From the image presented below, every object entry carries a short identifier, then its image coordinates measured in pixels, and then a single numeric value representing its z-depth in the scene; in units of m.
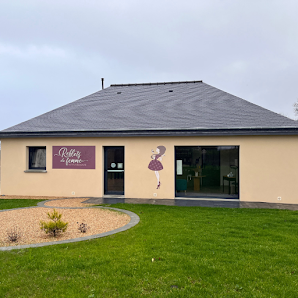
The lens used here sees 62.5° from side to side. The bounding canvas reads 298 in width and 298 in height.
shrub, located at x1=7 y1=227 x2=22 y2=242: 5.82
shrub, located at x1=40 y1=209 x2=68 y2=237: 6.12
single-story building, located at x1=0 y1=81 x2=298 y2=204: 10.89
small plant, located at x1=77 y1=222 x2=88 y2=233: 6.53
